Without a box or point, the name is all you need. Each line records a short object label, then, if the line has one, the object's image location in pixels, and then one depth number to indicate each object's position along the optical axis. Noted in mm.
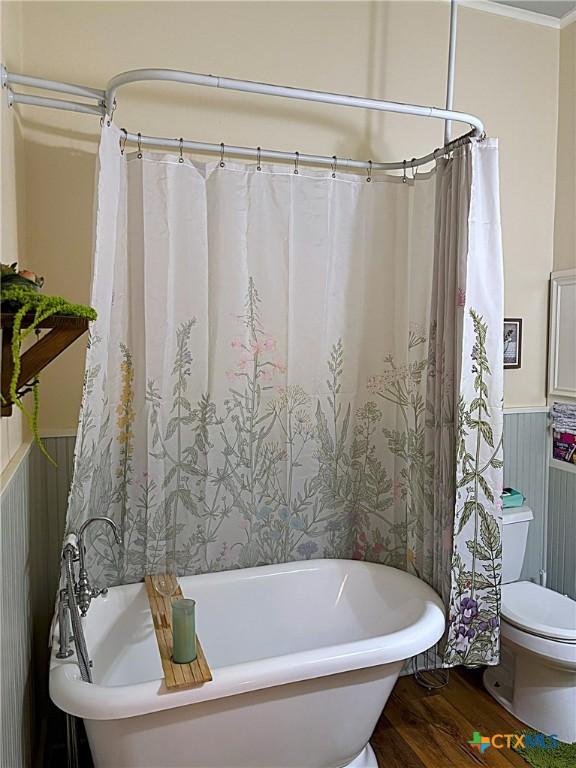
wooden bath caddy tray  1635
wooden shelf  1225
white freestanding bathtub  1688
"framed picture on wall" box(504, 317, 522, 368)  3001
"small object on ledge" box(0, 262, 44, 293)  1202
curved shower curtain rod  1830
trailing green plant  1109
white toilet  2340
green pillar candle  1702
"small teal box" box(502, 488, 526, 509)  2785
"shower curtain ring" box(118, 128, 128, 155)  2138
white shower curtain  2193
